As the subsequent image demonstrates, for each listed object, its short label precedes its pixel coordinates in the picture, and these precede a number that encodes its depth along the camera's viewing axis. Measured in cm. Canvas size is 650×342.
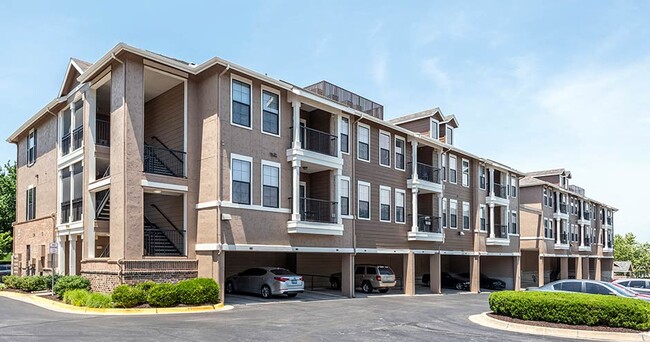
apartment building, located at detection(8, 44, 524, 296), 2142
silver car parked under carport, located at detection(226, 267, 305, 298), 2406
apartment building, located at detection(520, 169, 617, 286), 4984
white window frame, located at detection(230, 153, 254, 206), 2231
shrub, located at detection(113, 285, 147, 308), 1855
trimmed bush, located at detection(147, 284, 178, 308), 1894
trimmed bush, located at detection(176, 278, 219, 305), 1959
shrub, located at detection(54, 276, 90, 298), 2108
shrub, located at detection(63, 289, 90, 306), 1903
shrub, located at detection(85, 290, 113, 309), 1852
